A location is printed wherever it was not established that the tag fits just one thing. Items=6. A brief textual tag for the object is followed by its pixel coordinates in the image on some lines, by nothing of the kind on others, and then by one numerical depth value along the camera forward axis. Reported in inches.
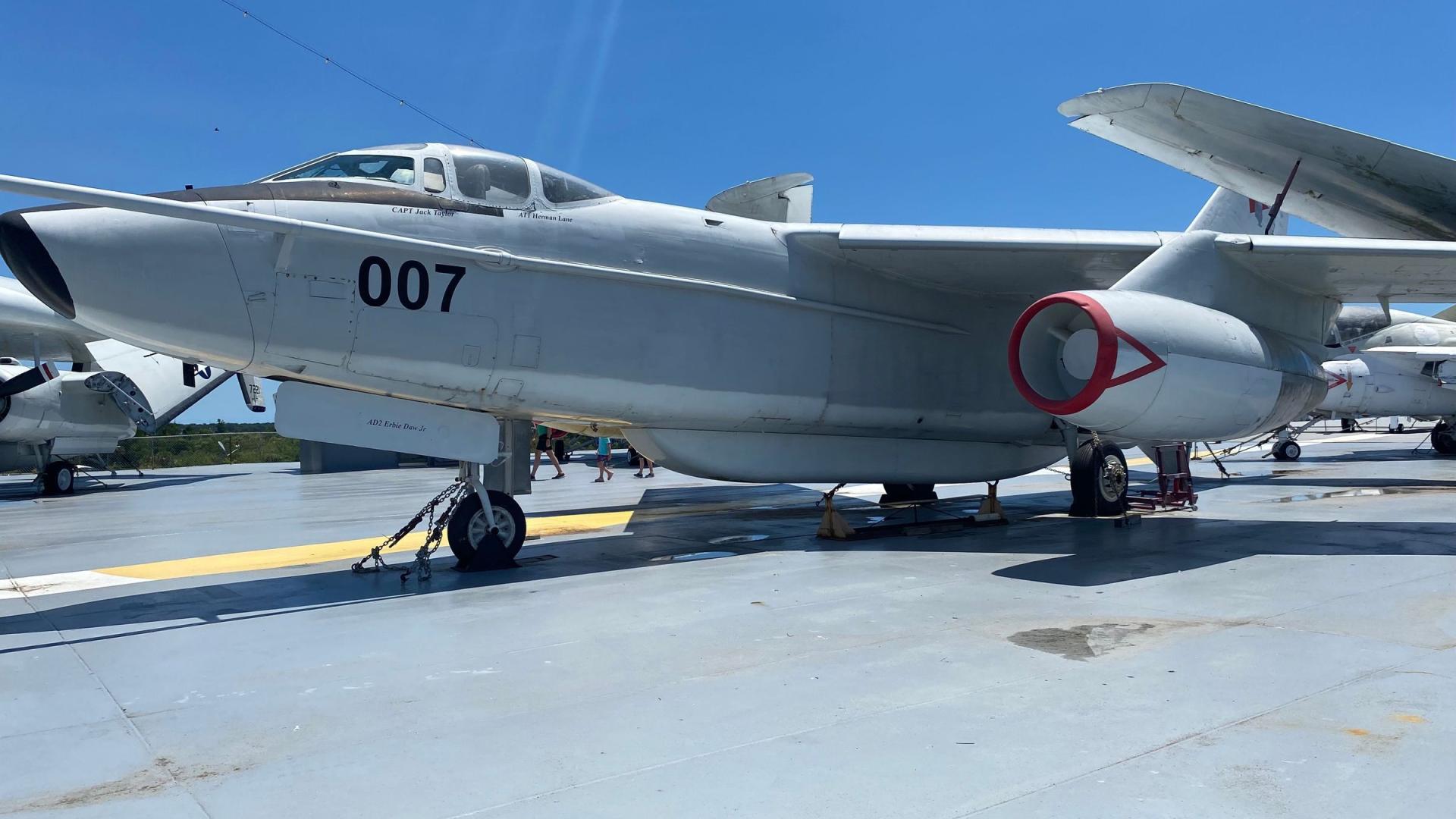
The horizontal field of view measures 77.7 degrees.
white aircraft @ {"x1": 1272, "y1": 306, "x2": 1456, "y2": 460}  826.2
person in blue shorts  783.7
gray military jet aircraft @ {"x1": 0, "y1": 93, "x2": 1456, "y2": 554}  233.1
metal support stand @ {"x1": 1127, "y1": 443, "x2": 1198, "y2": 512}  404.5
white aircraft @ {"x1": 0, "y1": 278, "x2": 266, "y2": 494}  652.7
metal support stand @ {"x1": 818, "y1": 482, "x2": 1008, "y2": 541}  358.0
